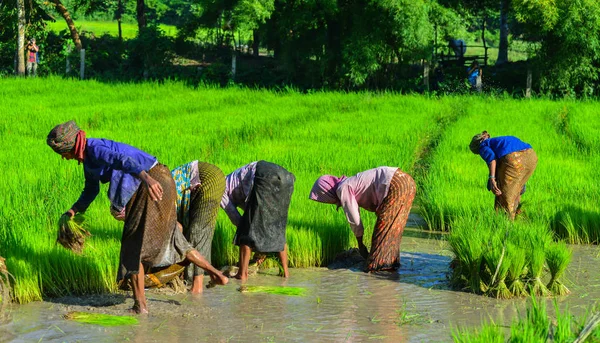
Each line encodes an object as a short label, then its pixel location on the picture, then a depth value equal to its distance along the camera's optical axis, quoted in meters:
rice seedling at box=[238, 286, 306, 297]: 11.99
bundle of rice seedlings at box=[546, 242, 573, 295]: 11.86
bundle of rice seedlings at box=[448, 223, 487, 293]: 12.00
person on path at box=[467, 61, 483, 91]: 44.00
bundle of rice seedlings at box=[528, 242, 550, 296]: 11.75
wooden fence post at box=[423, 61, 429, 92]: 44.57
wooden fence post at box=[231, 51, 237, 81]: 46.20
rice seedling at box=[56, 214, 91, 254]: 10.97
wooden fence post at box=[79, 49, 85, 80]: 44.15
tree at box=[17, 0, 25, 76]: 42.60
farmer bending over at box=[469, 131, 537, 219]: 14.66
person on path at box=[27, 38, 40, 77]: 44.93
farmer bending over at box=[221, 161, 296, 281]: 12.43
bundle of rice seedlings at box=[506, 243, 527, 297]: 11.71
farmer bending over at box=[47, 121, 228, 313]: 10.27
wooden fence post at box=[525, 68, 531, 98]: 42.24
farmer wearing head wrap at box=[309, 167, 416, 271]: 13.12
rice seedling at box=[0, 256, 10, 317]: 10.17
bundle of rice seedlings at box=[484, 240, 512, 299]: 11.67
